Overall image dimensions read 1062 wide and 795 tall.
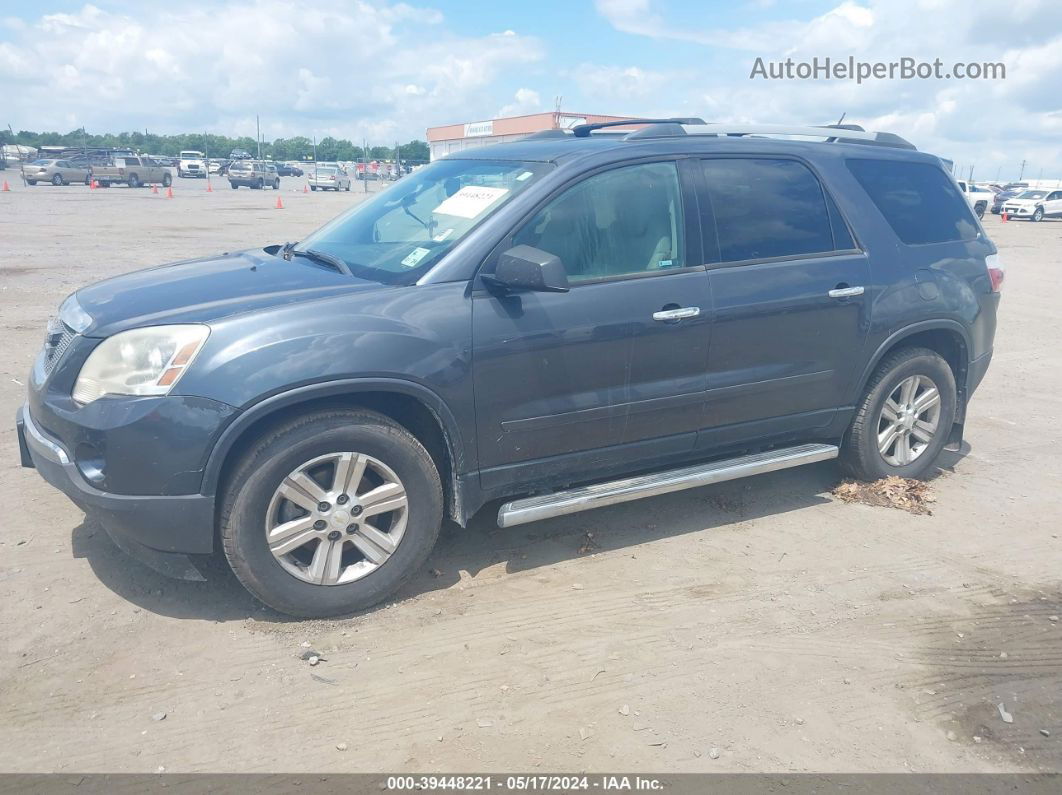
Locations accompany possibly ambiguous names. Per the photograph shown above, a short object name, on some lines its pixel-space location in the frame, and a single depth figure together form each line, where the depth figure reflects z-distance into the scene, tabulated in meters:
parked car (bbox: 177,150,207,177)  57.16
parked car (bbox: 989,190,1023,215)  43.67
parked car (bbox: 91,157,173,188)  44.69
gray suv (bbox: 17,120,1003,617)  3.39
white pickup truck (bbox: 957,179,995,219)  42.00
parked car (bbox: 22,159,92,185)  42.59
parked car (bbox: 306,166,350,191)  49.72
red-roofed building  52.87
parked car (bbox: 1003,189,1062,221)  39.47
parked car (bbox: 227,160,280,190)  47.69
